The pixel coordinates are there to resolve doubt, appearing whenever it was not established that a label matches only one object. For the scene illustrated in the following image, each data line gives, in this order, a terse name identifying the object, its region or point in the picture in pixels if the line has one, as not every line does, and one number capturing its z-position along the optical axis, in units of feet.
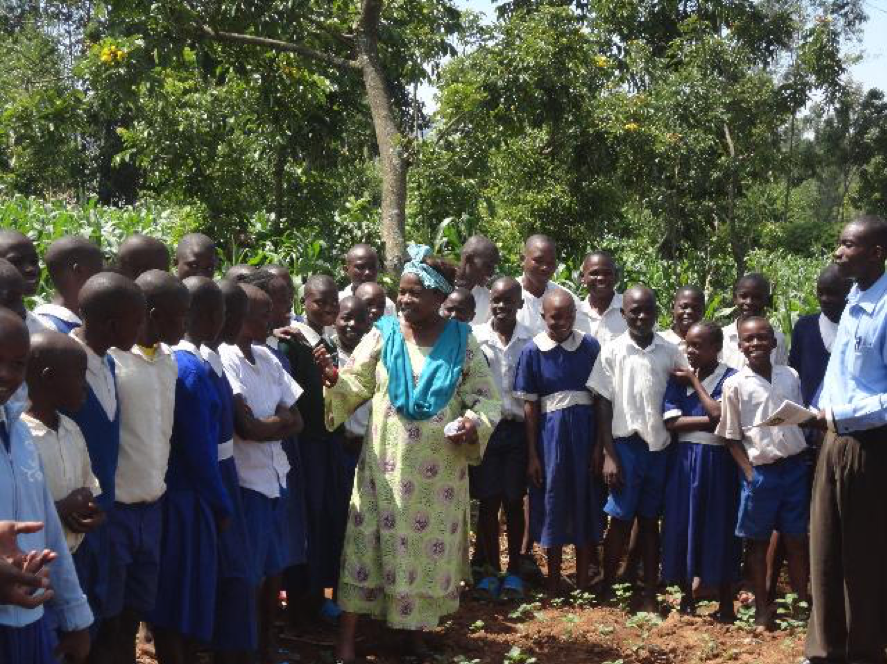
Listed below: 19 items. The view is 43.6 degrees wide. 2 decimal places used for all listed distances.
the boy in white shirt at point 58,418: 10.02
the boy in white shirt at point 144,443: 12.08
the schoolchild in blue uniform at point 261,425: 14.43
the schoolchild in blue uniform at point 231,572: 13.67
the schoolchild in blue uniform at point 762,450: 18.31
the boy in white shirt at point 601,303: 21.83
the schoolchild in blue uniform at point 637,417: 19.48
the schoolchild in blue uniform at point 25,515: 8.52
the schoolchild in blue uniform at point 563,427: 20.16
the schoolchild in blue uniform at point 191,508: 12.94
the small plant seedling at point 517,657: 16.88
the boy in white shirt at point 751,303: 19.85
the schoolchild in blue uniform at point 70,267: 13.43
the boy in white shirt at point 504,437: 20.59
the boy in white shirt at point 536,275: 22.20
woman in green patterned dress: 16.25
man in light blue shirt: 15.74
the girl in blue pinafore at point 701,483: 18.86
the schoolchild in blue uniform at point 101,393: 11.32
